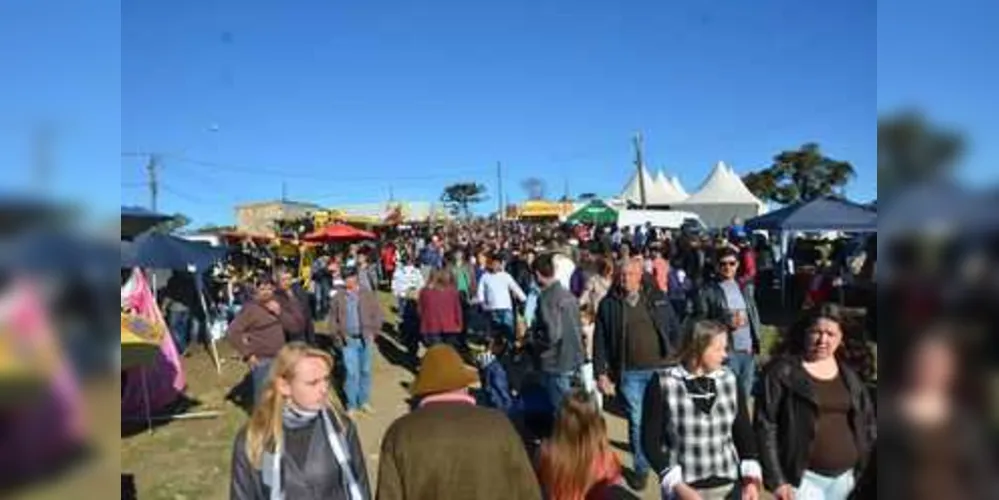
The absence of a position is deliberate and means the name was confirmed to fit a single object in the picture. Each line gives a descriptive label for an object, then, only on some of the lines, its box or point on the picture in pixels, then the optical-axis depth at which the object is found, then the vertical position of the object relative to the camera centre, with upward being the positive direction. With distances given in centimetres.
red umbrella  2294 +33
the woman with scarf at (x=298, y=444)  313 -69
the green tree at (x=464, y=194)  6875 +408
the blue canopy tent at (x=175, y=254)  959 -7
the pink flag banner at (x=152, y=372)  790 -117
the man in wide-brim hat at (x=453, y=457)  330 -77
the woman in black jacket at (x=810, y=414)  329 -64
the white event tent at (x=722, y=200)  2573 +134
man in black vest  602 -64
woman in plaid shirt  379 -77
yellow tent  3903 +164
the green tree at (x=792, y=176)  4241 +380
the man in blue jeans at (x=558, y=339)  668 -70
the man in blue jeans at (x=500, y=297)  1123 -62
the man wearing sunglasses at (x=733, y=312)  664 -50
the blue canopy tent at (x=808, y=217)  1244 +43
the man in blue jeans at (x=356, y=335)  904 -89
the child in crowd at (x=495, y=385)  747 -115
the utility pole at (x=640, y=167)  3216 +283
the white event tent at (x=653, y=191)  3416 +215
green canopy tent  2612 +92
